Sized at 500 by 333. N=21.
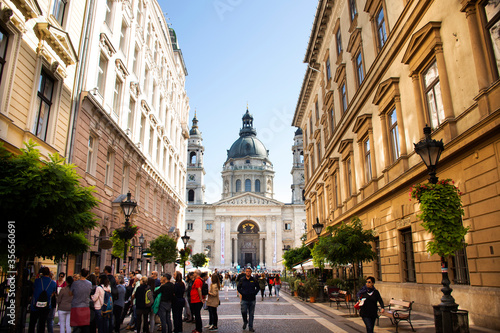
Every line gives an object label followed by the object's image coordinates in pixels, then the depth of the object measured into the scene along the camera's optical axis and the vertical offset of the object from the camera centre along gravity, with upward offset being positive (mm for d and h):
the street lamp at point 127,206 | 14375 +2259
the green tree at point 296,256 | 37812 +1201
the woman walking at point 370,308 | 8688 -874
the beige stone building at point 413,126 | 9250 +4646
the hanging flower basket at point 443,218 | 7766 +964
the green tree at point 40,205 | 7746 +1295
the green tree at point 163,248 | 24938 +1303
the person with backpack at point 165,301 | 10023 -818
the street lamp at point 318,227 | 21094 +2147
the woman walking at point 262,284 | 24688 -1000
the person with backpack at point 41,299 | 8914 -645
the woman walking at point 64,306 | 8656 -782
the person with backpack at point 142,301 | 10312 -818
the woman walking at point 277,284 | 28148 -1121
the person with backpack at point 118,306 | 10922 -1002
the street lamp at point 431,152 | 8070 +2306
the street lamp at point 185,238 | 26038 +1989
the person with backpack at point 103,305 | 9086 -817
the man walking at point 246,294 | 11164 -719
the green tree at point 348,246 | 15281 +836
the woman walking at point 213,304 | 11102 -981
